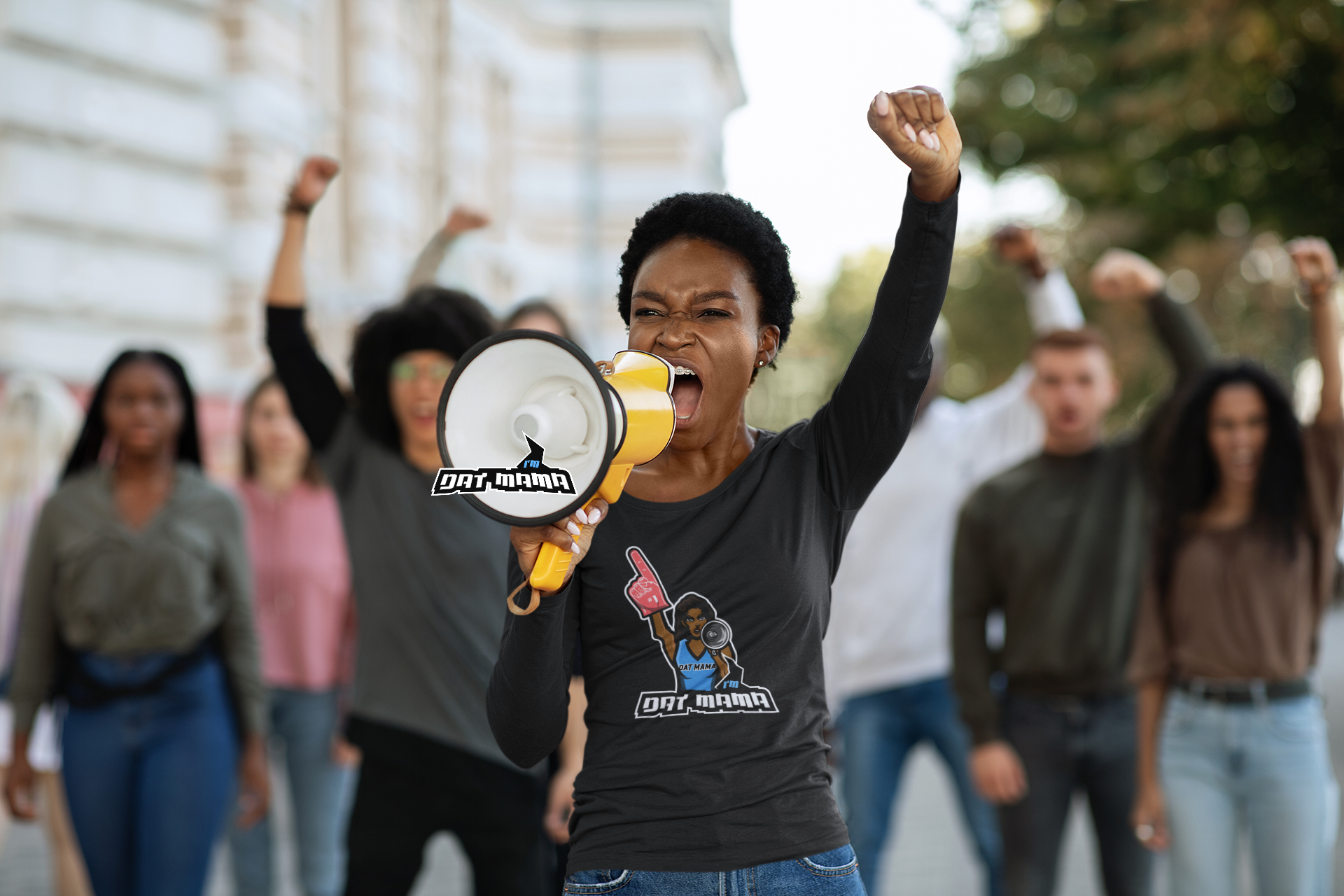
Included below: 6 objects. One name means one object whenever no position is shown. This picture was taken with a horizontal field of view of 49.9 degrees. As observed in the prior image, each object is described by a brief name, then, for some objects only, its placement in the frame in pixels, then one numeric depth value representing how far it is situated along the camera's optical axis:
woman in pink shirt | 5.33
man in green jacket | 4.52
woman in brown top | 4.00
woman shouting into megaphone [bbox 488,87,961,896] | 2.07
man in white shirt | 5.10
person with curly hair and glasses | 3.61
